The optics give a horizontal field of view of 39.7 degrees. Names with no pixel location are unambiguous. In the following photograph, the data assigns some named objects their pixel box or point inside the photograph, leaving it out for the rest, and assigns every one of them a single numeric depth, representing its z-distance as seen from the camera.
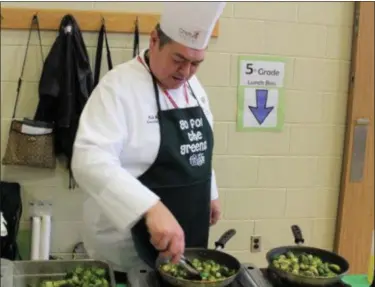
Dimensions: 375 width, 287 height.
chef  1.45
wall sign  2.65
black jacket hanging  2.37
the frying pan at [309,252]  1.29
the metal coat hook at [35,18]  2.41
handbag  2.39
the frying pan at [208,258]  1.23
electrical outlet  2.83
